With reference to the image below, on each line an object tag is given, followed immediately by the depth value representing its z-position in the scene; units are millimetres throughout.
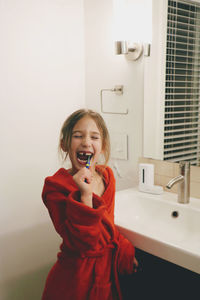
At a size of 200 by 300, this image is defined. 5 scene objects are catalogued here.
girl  1004
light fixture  1577
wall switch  1760
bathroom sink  1017
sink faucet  1395
